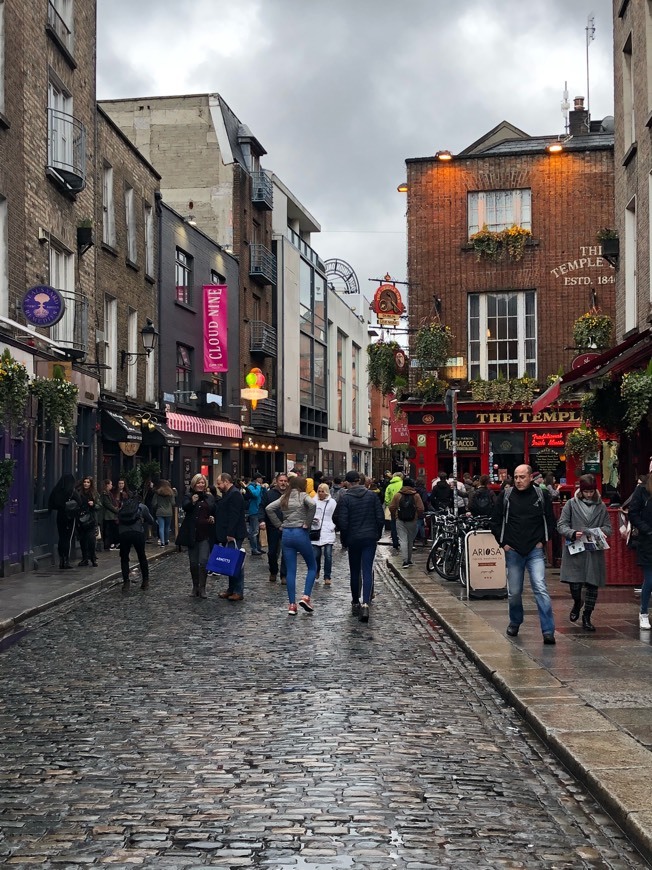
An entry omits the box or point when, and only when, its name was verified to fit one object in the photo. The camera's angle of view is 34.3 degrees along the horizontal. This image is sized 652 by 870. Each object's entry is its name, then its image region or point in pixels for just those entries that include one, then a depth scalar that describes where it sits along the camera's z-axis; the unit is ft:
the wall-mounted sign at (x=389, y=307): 103.24
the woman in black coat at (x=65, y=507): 64.69
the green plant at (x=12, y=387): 49.65
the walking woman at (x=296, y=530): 44.45
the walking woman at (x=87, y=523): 65.98
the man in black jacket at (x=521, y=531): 35.22
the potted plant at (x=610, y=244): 65.46
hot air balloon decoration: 134.51
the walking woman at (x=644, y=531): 36.40
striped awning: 109.60
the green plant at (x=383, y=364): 102.01
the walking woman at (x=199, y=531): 51.52
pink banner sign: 120.78
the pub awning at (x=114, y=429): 83.51
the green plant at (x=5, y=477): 47.70
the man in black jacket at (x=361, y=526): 42.34
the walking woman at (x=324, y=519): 54.13
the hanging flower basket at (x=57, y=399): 57.95
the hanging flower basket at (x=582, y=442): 74.59
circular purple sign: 60.70
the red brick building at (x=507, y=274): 102.32
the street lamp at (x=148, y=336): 87.32
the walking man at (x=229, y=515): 49.01
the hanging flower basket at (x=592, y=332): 86.63
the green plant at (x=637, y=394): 43.75
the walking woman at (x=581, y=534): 36.86
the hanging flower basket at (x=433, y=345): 101.71
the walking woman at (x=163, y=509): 86.53
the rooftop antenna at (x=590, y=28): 112.06
